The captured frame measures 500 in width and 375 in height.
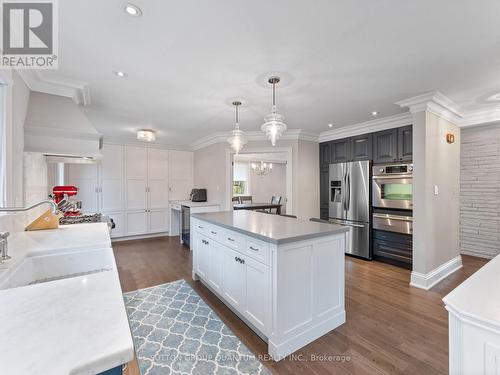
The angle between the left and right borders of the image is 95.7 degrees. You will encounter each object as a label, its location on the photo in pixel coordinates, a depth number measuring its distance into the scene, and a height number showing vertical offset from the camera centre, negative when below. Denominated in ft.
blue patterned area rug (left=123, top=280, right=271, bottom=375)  5.45 -4.33
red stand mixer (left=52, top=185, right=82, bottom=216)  8.48 -0.21
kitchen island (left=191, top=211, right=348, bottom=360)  5.71 -2.58
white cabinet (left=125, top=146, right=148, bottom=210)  18.02 +0.78
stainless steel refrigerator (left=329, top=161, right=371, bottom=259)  12.69 -1.00
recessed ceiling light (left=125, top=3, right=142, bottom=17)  4.58 +3.67
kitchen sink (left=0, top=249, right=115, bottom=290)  4.28 -1.70
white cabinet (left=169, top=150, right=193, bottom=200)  19.80 +1.10
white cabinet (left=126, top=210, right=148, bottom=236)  17.98 -2.89
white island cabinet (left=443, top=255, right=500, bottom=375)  2.53 -1.69
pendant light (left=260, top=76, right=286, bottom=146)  7.51 +2.05
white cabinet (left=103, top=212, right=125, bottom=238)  17.42 -2.90
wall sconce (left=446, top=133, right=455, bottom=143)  10.63 +2.32
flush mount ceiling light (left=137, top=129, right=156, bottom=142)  14.21 +3.26
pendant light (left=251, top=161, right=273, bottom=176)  28.12 +2.39
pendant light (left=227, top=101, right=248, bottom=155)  9.39 +1.97
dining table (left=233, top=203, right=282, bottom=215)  19.50 -1.79
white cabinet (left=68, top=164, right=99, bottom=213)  16.05 +0.27
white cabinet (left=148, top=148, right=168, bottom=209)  18.94 +0.72
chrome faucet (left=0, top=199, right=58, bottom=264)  3.76 -1.02
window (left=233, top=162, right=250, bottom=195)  29.53 +0.99
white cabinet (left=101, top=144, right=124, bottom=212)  17.16 +0.66
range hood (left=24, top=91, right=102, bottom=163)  6.56 +1.67
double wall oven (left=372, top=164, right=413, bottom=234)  11.11 -0.57
